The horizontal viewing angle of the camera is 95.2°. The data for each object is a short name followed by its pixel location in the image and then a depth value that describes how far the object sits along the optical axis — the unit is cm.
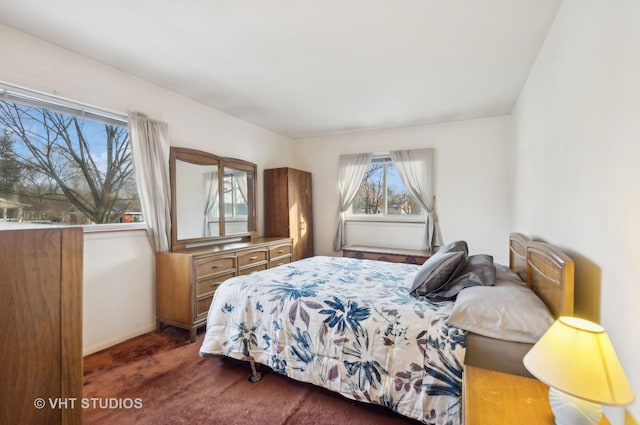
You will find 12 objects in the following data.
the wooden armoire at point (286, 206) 455
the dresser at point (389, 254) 412
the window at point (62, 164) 216
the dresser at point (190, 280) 283
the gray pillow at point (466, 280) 188
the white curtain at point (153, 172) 282
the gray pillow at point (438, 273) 193
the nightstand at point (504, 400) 97
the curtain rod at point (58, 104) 214
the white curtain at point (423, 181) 432
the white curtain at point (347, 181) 484
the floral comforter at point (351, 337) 156
